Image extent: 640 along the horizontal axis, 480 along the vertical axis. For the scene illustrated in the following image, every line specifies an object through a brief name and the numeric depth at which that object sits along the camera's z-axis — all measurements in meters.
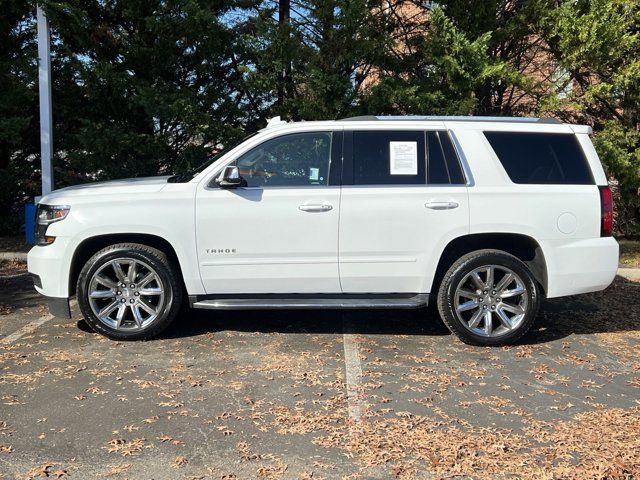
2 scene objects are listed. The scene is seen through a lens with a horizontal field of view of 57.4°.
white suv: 5.09
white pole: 9.02
